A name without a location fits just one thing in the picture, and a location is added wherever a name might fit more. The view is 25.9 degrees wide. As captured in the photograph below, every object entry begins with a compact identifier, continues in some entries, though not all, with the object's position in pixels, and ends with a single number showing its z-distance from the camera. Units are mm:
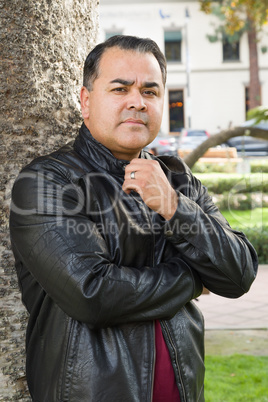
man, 1809
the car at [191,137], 27125
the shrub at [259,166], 15250
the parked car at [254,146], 25666
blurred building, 38594
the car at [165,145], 23998
